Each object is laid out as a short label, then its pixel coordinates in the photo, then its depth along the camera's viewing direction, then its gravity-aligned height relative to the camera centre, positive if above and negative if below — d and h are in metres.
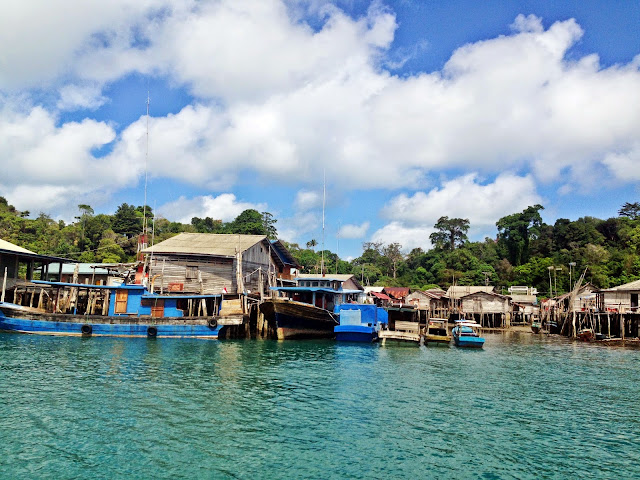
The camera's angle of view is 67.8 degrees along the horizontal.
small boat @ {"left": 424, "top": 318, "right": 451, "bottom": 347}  38.69 -1.80
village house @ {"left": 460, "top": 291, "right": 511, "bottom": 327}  62.78 +1.19
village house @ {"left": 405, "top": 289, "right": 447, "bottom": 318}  65.81 +1.90
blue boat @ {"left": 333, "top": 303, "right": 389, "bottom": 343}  36.50 -0.82
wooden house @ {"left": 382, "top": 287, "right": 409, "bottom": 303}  80.12 +3.76
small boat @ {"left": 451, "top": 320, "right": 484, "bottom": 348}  36.97 -1.73
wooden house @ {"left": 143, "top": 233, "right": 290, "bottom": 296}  41.59 +3.39
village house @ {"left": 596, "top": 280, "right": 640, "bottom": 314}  47.09 +2.33
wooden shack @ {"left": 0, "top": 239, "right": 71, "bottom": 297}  40.25 +3.65
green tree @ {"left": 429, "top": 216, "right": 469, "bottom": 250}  104.19 +18.03
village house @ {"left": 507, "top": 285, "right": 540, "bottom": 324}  67.06 +2.09
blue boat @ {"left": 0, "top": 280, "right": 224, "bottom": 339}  34.72 -0.76
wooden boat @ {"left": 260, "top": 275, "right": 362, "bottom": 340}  35.00 +0.13
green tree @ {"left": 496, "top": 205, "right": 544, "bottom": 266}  89.44 +16.30
